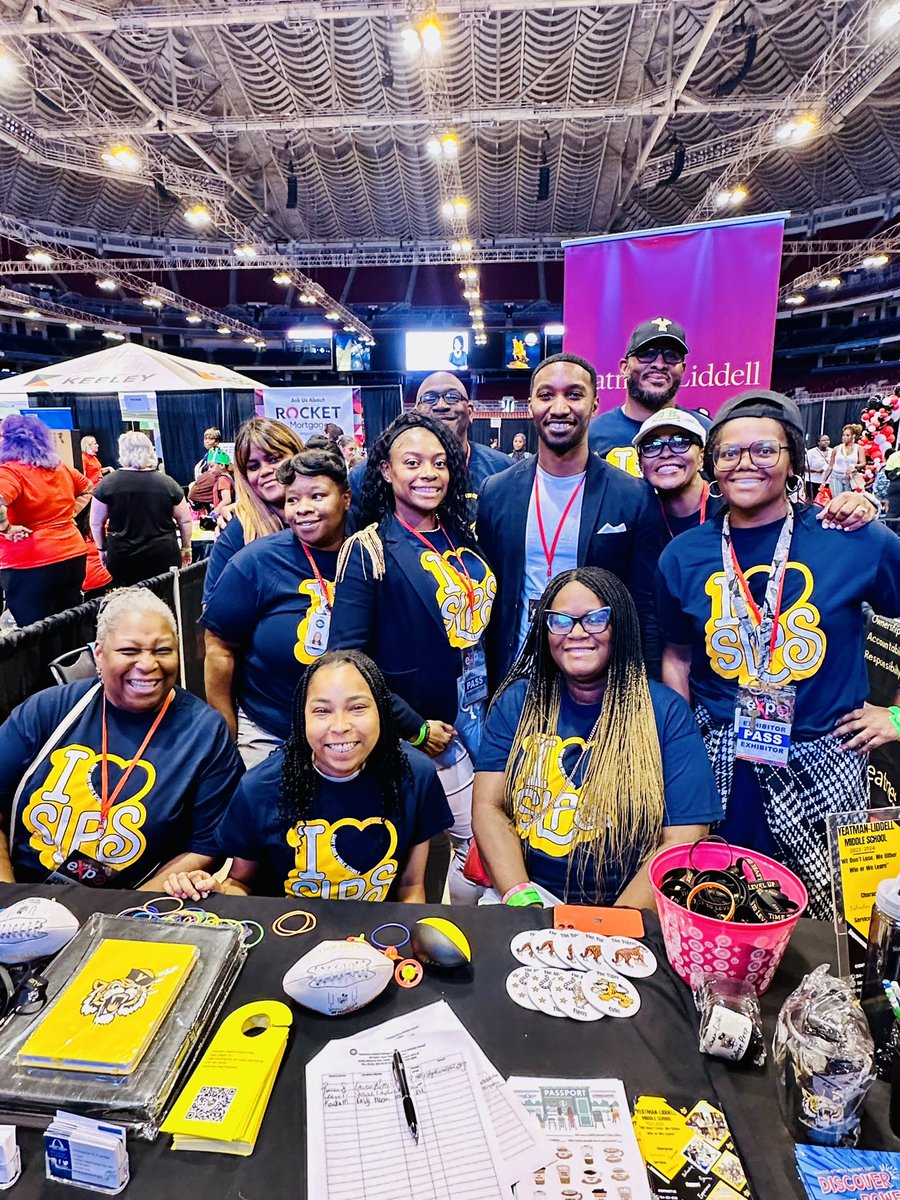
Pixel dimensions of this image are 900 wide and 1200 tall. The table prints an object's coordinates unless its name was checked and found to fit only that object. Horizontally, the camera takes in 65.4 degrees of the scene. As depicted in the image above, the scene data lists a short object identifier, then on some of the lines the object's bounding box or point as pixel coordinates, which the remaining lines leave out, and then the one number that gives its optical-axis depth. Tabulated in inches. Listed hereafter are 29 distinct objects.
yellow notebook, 34.7
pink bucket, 38.9
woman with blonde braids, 58.4
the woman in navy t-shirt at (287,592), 82.5
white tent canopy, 218.2
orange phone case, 47.2
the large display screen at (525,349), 791.7
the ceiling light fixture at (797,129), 287.6
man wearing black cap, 97.9
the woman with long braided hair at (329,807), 57.6
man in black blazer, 84.8
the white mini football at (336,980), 39.0
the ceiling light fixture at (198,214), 377.4
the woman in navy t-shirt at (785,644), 65.6
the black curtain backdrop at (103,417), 554.3
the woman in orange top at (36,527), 147.8
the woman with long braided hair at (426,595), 76.5
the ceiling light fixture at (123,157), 313.0
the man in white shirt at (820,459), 392.2
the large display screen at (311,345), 877.2
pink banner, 116.9
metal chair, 81.3
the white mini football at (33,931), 42.1
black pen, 33.1
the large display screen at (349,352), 793.6
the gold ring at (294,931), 46.8
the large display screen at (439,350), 679.1
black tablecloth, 31.5
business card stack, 30.5
